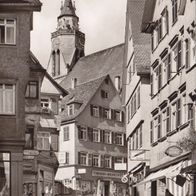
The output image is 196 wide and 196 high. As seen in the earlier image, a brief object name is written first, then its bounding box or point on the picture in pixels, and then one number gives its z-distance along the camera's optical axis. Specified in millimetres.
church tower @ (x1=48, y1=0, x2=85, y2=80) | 122938
